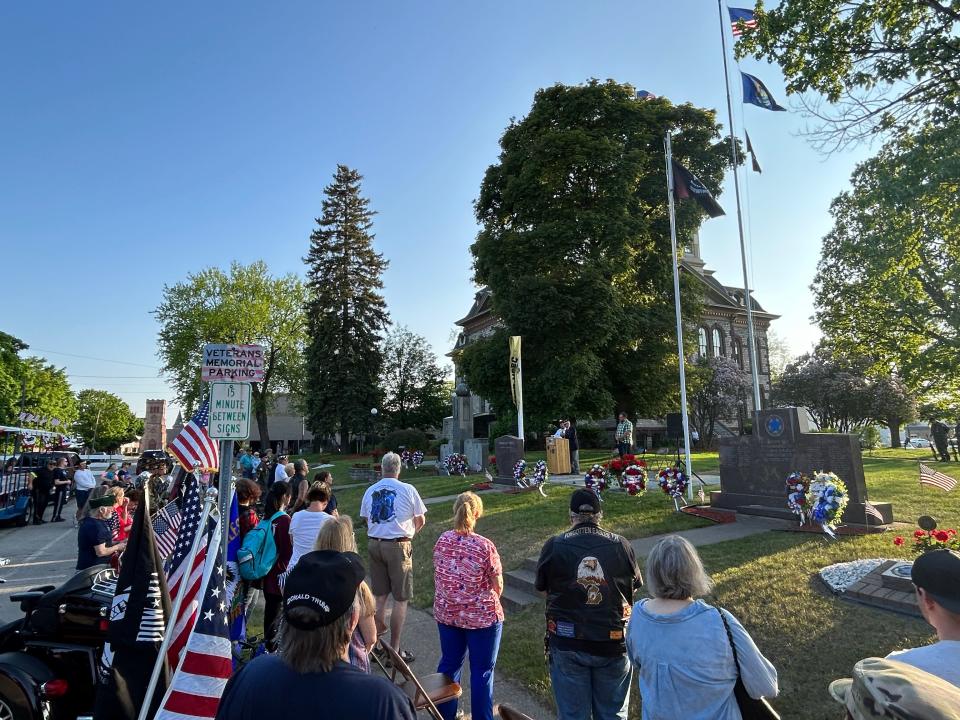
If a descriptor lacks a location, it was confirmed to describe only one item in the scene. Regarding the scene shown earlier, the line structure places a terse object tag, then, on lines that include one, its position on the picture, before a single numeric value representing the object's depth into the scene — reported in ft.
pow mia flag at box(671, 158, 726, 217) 52.13
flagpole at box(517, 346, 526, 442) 67.10
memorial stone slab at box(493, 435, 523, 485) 60.49
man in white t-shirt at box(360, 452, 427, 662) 20.77
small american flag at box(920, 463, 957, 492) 29.81
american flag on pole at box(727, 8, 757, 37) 49.93
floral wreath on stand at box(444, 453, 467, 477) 79.00
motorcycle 14.29
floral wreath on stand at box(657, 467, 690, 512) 40.40
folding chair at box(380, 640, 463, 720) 12.58
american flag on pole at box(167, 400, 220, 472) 26.10
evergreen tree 157.99
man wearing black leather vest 12.11
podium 65.00
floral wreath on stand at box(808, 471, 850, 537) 29.45
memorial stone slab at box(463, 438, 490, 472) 80.18
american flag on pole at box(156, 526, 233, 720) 10.80
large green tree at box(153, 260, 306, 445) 175.94
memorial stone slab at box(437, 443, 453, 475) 89.26
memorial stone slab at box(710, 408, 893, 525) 33.24
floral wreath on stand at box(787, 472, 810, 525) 32.04
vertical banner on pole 72.23
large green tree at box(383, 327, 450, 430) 173.58
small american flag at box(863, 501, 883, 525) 31.53
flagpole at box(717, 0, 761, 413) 51.78
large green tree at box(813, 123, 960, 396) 41.55
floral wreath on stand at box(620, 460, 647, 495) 44.04
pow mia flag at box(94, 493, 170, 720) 11.27
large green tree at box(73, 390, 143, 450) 330.95
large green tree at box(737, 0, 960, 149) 38.83
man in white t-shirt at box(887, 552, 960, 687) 6.97
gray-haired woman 8.95
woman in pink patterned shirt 14.82
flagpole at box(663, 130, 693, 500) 45.56
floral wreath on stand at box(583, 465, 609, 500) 44.32
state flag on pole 54.29
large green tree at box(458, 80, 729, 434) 87.51
